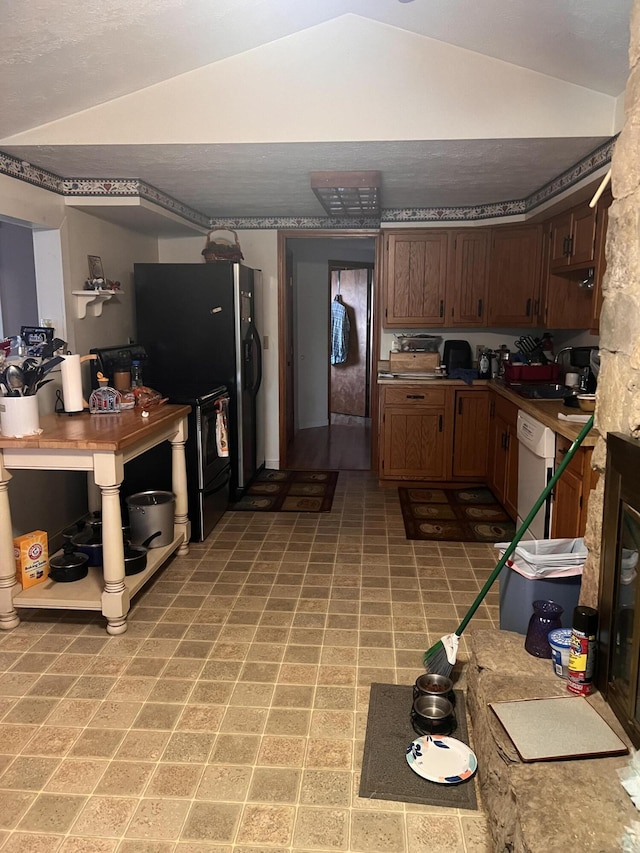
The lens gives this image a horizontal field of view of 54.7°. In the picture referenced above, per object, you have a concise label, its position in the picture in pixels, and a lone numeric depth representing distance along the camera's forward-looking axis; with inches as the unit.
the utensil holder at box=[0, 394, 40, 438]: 102.9
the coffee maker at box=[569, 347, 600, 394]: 141.9
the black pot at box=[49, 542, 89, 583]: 114.3
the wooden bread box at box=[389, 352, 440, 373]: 197.4
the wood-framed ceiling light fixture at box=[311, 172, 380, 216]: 136.3
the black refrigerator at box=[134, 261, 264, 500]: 168.1
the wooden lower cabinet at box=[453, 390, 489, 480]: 190.1
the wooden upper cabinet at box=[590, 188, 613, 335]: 125.6
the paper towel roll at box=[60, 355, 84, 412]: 120.0
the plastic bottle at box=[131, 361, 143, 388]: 147.8
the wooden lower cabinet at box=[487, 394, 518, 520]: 157.4
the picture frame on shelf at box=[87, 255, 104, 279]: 155.3
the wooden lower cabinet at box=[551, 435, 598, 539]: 105.1
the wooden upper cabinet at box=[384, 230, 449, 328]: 192.5
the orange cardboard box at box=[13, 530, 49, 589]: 112.0
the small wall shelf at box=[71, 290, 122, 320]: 147.6
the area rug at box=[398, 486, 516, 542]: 153.1
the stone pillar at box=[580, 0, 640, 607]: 66.1
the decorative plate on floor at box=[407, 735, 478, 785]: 72.7
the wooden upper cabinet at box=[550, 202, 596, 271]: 136.6
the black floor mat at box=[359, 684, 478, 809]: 70.6
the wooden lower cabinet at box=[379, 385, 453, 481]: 191.8
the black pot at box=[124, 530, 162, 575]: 116.3
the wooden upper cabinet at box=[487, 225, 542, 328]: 178.1
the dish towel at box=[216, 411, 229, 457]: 155.4
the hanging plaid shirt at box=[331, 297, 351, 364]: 323.0
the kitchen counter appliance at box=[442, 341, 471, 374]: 203.9
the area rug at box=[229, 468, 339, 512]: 175.3
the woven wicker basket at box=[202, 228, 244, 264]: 184.7
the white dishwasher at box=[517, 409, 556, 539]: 124.0
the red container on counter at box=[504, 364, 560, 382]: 171.5
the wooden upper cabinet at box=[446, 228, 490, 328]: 190.4
